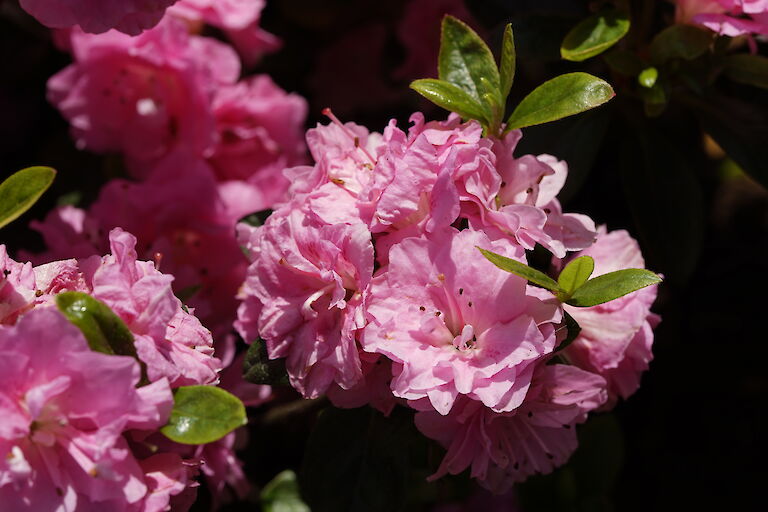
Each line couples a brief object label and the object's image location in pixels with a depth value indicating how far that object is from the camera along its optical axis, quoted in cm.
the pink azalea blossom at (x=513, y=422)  53
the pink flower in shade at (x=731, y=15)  55
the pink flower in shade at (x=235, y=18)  65
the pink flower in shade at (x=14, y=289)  51
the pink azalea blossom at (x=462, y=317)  51
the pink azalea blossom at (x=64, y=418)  48
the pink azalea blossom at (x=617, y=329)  54
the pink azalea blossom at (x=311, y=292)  52
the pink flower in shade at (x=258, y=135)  65
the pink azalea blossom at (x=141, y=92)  64
